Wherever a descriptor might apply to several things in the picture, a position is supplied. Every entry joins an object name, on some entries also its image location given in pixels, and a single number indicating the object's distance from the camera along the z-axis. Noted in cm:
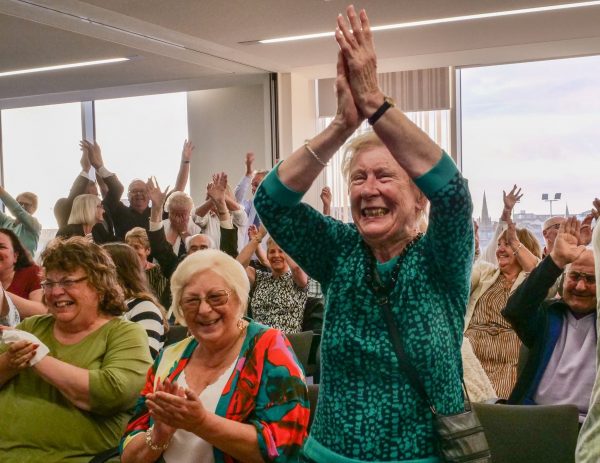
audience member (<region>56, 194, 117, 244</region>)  616
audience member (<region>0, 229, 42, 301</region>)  430
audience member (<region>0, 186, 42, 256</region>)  577
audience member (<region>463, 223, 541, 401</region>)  418
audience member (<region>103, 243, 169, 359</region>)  338
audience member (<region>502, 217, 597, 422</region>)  294
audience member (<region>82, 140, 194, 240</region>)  666
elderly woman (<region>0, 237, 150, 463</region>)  256
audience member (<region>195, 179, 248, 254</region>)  647
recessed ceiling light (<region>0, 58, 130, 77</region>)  748
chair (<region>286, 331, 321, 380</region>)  393
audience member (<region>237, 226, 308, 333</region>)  513
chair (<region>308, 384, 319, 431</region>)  261
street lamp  894
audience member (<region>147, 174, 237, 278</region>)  535
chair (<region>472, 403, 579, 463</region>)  235
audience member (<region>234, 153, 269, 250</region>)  804
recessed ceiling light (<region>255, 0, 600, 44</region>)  637
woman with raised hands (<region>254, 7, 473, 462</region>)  130
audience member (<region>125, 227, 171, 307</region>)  521
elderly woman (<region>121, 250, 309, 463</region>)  202
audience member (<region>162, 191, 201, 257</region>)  620
